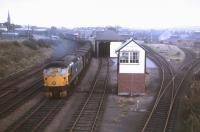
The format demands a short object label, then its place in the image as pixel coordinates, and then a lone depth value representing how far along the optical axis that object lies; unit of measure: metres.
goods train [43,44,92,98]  31.16
